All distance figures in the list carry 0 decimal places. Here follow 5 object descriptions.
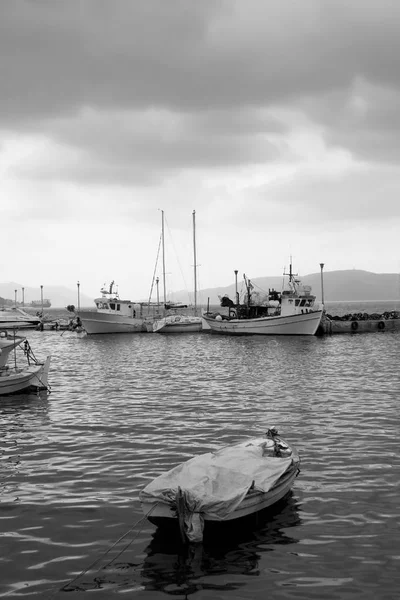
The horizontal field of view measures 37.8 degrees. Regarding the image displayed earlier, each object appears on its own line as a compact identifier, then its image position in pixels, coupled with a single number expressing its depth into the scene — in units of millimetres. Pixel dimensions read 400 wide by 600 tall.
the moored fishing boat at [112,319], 81750
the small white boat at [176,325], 82188
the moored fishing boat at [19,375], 26562
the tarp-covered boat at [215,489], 10320
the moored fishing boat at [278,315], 70438
